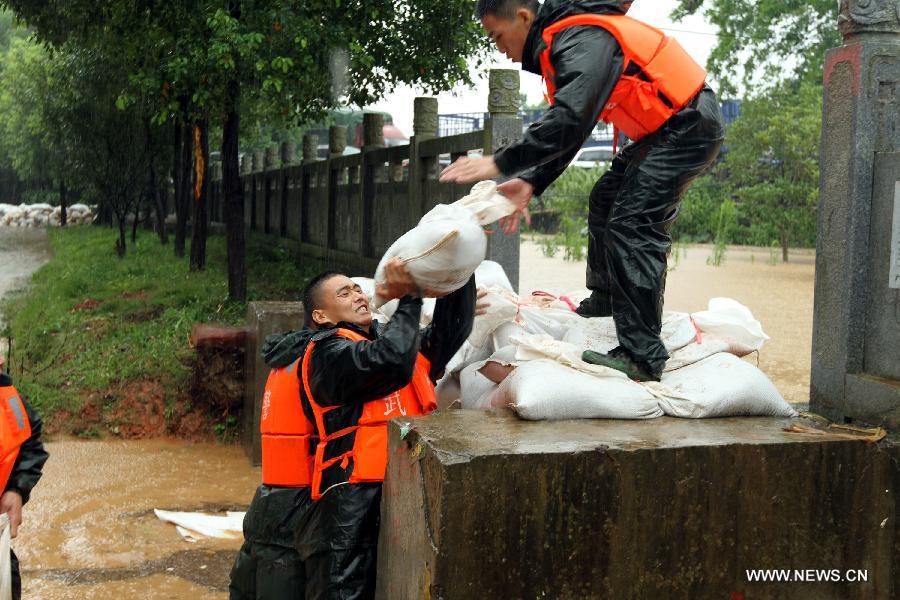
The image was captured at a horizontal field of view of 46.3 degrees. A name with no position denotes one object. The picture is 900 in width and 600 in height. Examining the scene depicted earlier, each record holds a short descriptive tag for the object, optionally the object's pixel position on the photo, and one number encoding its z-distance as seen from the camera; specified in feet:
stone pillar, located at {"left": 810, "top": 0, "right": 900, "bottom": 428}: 14.25
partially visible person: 11.85
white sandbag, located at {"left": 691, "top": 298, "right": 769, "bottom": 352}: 15.12
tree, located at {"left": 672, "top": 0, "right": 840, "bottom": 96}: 83.25
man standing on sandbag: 12.28
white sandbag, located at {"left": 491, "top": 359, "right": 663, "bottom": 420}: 12.00
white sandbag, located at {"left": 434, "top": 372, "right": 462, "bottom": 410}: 15.94
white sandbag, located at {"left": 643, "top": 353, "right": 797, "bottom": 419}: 12.53
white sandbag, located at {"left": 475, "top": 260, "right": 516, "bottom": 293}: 17.11
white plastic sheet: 21.77
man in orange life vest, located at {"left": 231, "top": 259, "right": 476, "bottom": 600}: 11.30
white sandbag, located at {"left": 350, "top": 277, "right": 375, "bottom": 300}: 16.95
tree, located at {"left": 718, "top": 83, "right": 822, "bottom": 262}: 67.26
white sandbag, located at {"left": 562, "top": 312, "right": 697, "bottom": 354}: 14.42
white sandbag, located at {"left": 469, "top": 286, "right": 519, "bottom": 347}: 15.19
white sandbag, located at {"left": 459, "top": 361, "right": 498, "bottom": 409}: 14.26
